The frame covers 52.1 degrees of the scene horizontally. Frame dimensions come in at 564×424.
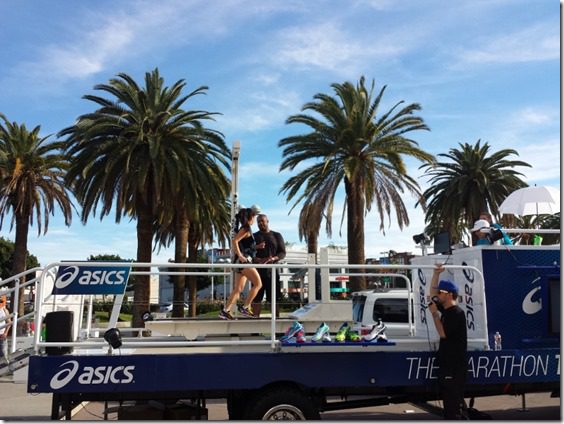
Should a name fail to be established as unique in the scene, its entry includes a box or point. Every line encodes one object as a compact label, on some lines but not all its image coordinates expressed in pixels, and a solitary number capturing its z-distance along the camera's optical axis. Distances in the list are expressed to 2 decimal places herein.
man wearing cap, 5.98
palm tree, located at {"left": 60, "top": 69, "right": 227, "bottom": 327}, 21.33
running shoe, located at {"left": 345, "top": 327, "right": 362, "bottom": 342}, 6.34
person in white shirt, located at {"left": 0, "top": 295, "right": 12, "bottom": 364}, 6.32
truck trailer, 5.66
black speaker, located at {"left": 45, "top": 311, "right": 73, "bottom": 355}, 5.80
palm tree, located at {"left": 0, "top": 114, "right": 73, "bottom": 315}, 25.83
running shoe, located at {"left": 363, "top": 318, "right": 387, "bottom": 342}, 6.27
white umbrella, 9.32
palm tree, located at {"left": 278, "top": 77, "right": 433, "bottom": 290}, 22.69
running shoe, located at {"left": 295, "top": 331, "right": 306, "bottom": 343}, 6.07
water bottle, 6.36
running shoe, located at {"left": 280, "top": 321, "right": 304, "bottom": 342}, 6.10
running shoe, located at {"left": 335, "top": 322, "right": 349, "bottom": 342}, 6.30
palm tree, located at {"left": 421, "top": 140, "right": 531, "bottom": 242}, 28.53
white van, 11.50
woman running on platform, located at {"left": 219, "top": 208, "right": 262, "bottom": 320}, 7.59
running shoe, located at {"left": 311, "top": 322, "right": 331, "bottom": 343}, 6.19
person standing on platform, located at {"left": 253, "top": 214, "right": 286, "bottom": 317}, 8.20
